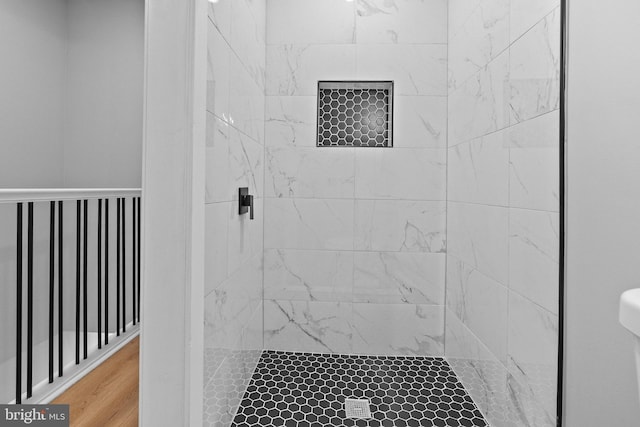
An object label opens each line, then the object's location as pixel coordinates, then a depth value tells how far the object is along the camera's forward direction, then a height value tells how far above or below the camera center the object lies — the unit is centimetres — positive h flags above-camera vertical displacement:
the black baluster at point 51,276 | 205 -39
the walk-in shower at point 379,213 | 141 -1
